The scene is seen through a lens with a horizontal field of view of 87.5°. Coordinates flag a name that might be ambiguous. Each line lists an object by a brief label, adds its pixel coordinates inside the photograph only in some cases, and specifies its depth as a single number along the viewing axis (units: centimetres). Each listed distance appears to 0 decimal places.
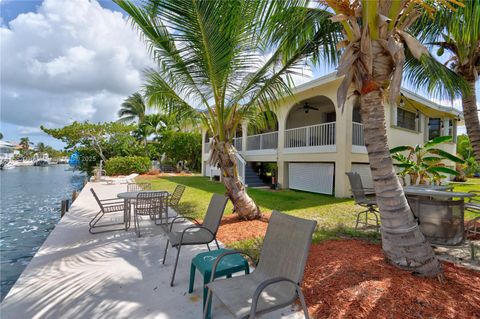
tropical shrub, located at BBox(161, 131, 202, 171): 2820
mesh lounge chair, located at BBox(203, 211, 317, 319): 238
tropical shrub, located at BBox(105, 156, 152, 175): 2503
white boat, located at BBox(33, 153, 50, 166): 7300
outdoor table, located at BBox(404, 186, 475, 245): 426
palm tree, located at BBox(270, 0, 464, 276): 354
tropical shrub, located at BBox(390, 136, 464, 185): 1016
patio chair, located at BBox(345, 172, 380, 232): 658
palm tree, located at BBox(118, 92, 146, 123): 3622
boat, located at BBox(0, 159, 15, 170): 5224
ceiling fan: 1658
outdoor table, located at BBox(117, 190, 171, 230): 670
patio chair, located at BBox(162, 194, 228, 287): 416
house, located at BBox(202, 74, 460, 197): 1227
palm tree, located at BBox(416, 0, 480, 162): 654
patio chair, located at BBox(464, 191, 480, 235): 490
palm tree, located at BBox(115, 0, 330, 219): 461
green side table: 310
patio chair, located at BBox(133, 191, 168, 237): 638
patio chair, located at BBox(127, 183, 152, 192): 1083
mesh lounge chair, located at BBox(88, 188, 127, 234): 646
